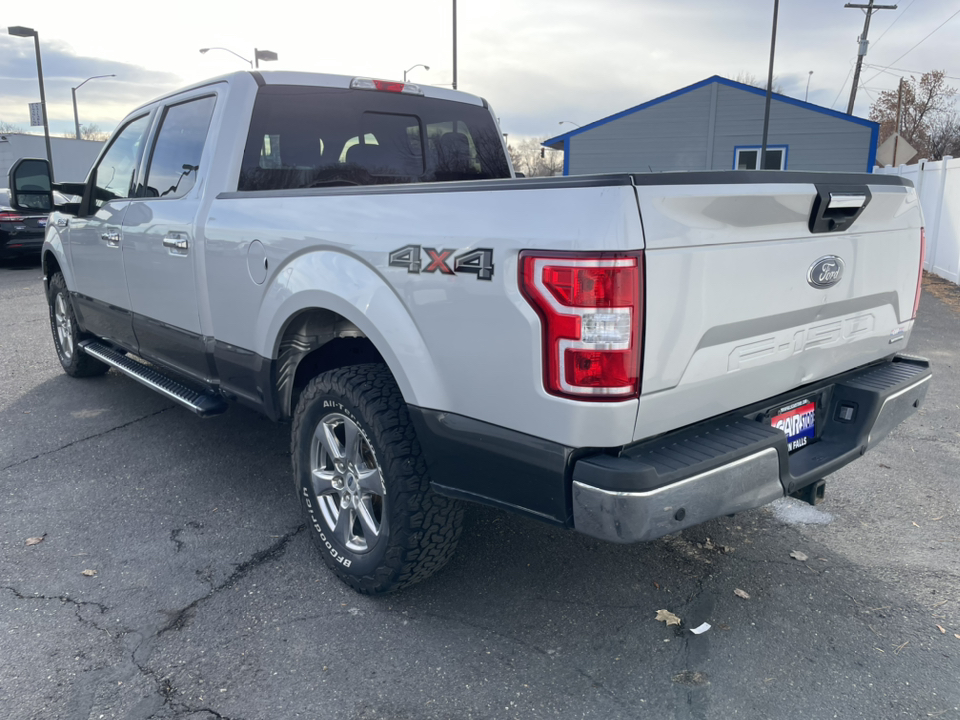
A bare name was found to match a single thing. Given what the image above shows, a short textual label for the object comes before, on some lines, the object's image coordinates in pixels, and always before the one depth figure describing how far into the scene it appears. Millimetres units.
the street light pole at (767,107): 25238
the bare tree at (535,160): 56169
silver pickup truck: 2119
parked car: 14055
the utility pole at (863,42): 32656
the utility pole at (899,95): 53656
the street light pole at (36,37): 24631
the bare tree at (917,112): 54125
